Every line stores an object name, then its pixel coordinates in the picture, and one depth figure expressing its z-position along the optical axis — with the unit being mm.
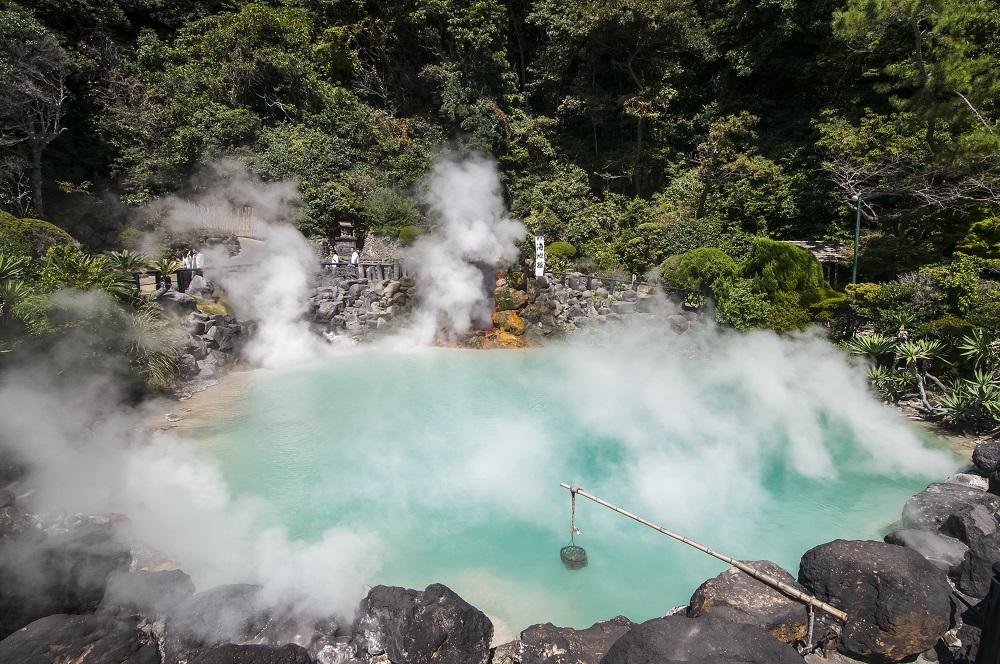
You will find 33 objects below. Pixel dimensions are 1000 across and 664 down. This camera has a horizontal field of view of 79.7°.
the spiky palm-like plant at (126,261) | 11289
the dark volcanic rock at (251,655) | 4367
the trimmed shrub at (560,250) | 17562
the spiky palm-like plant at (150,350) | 10039
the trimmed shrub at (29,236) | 10117
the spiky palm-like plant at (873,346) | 10312
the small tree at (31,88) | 16594
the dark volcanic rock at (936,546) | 5637
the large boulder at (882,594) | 4859
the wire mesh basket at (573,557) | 6145
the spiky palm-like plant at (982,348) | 9055
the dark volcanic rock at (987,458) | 7145
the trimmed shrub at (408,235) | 18000
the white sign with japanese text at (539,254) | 15633
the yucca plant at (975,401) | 8680
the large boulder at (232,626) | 4836
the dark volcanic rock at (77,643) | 4367
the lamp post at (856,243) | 12473
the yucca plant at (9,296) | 7914
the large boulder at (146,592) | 5168
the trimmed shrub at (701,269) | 13891
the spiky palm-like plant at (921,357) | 9680
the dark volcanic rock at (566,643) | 4617
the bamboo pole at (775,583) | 4879
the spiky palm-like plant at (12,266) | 8242
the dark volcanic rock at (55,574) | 5113
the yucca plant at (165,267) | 13289
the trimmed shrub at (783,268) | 12344
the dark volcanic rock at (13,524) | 5828
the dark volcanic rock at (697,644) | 3826
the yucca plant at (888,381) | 10039
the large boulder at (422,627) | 4746
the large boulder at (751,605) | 4828
